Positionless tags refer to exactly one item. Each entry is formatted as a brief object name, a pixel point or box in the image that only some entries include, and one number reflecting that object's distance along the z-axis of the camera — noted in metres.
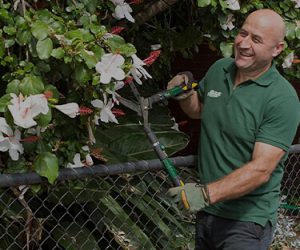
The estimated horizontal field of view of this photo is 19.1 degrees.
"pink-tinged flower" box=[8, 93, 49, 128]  3.41
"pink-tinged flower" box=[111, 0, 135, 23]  4.52
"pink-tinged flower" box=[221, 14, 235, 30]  5.18
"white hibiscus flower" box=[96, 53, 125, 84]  3.58
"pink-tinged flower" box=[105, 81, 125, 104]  3.83
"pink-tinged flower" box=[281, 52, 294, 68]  5.51
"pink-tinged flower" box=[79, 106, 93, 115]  3.80
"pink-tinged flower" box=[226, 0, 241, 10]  4.92
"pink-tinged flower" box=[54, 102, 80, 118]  3.69
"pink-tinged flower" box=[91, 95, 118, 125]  3.92
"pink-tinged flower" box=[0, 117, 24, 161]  3.62
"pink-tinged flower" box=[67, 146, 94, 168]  4.21
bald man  4.01
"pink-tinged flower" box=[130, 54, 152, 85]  3.90
